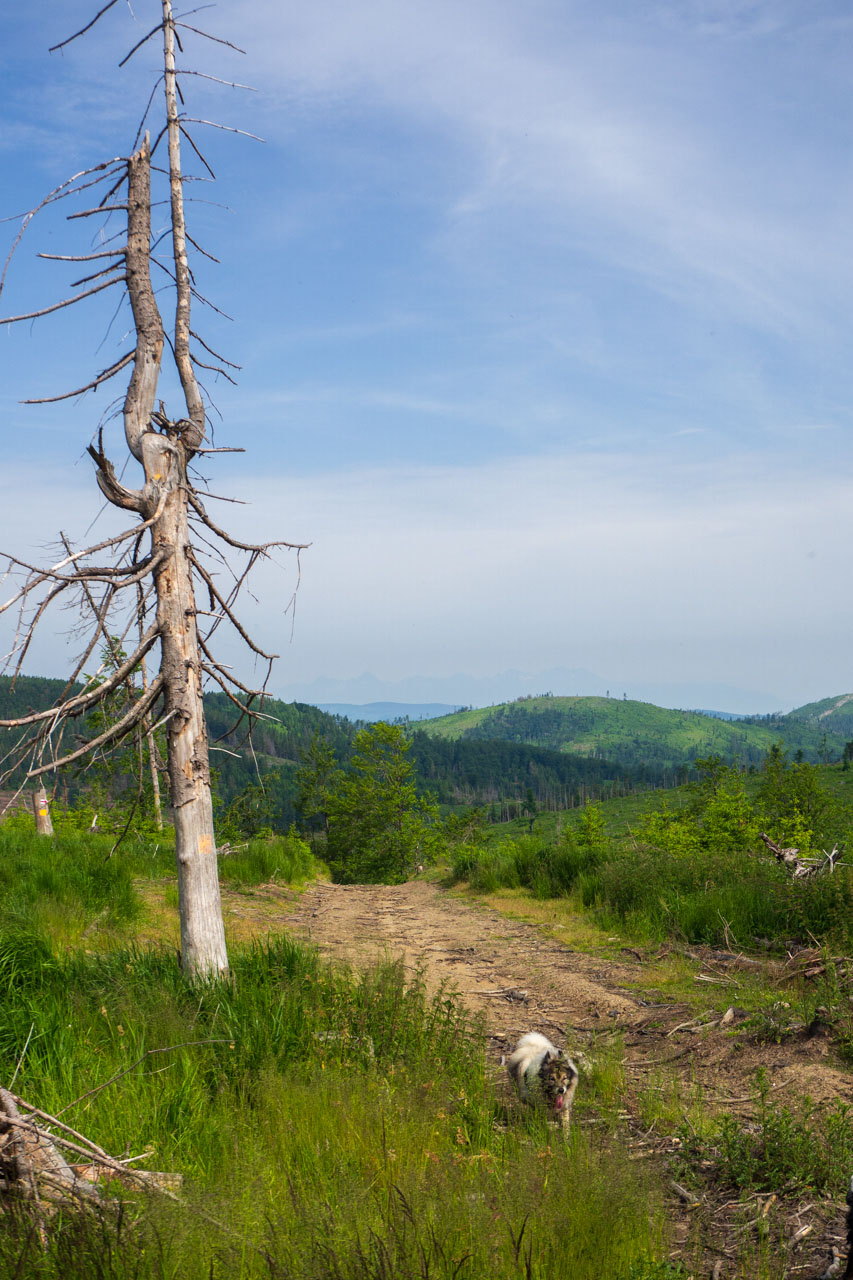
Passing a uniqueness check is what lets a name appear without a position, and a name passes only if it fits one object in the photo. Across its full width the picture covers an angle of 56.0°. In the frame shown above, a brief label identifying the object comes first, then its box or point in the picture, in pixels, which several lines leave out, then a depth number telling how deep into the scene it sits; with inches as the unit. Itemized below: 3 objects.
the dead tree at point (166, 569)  239.5
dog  196.2
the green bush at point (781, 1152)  165.6
